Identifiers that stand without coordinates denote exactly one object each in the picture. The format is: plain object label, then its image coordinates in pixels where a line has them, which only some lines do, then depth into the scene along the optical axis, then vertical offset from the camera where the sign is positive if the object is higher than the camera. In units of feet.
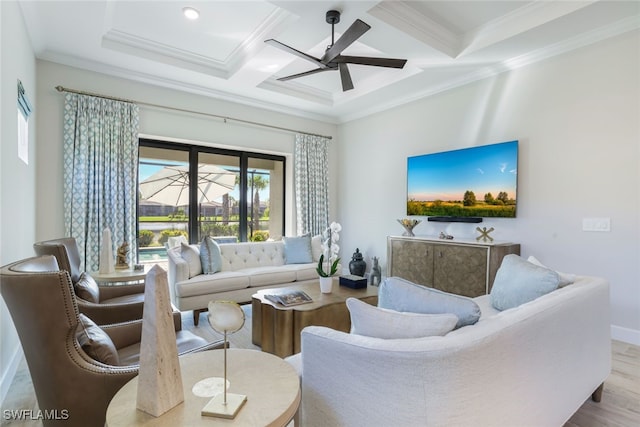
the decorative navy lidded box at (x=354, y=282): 10.09 -2.33
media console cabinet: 11.31 -2.06
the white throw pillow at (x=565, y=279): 6.22 -1.37
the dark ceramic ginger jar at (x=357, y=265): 17.34 -3.05
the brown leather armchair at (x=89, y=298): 6.68 -2.00
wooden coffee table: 8.11 -2.83
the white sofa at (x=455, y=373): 3.31 -1.88
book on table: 8.53 -2.44
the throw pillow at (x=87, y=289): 6.96 -1.85
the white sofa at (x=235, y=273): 11.24 -2.58
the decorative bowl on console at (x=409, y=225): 14.75 -0.78
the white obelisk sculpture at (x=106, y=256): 10.17 -1.58
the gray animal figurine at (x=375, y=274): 16.55 -3.36
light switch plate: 10.00 -0.46
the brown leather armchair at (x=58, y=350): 3.65 -1.70
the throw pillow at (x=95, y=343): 4.07 -1.76
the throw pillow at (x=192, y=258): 11.96 -1.93
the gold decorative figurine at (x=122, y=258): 10.85 -1.75
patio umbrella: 14.90 +1.02
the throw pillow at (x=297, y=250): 14.84 -1.97
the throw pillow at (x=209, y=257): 12.31 -1.94
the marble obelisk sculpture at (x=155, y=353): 2.96 -1.35
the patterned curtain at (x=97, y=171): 12.08 +1.28
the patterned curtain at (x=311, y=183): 18.17 +1.36
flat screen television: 12.16 +1.06
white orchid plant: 9.25 -1.56
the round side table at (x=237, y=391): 2.89 -1.91
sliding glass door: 14.82 +0.52
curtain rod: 12.05 +4.24
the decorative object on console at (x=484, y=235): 12.21 -0.99
